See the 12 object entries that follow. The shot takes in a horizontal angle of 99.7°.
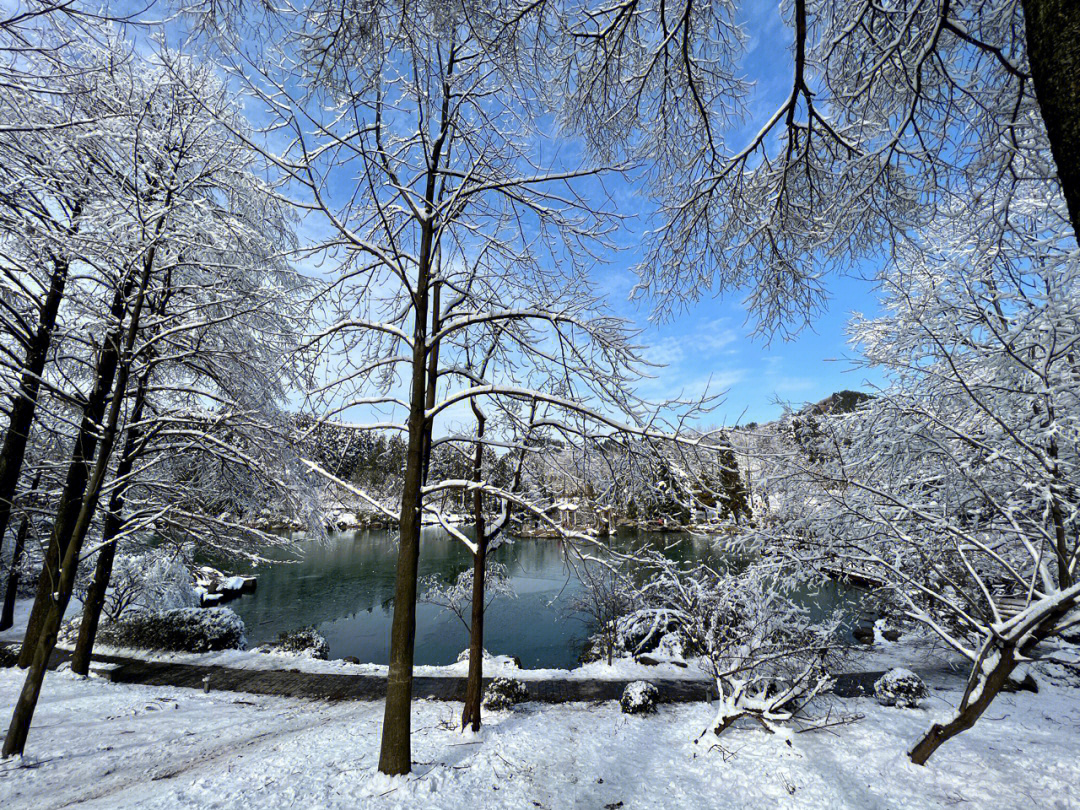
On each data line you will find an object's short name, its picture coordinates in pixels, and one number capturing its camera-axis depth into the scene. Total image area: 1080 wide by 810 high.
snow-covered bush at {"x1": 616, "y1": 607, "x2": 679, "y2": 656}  14.06
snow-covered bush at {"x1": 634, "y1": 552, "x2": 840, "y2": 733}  7.27
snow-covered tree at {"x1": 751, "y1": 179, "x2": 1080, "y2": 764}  4.86
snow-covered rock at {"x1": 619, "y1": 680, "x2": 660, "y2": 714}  8.61
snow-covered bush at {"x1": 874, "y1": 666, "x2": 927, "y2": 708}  8.55
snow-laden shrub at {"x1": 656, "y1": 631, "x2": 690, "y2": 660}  12.92
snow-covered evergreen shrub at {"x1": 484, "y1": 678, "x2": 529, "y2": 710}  8.61
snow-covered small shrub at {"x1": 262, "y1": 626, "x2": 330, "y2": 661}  12.31
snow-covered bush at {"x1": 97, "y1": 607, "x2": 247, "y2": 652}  11.88
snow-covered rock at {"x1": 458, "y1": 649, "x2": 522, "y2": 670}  11.51
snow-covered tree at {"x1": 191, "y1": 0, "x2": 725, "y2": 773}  4.35
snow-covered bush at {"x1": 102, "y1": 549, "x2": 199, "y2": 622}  12.31
